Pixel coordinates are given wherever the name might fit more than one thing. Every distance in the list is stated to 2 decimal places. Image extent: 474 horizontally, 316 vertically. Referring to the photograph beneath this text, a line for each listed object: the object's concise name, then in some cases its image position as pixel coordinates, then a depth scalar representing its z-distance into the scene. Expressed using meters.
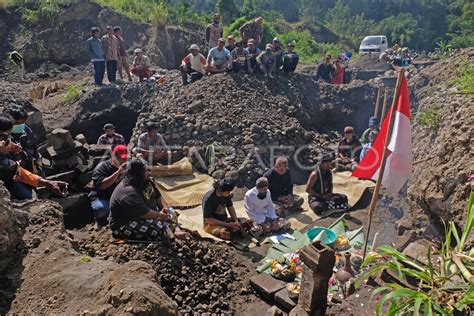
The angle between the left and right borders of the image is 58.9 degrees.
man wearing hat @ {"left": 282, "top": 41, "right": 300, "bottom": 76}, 12.14
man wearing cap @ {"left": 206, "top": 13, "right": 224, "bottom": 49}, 12.87
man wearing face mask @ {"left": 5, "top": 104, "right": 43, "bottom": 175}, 5.82
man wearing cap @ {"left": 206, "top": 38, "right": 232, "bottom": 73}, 11.02
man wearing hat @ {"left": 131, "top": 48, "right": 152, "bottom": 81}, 12.47
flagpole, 4.73
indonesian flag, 4.92
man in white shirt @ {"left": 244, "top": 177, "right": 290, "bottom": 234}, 6.72
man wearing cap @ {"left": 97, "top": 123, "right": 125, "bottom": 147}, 8.39
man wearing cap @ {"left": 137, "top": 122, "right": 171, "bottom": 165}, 8.53
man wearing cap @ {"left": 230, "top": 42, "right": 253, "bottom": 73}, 11.23
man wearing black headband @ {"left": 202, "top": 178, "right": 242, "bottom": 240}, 6.15
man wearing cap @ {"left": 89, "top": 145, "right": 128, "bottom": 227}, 5.98
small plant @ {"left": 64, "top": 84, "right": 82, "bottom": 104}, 11.55
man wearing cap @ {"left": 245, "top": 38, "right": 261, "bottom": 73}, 11.40
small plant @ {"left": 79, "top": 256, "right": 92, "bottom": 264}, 4.02
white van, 25.95
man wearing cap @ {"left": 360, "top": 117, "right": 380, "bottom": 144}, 9.76
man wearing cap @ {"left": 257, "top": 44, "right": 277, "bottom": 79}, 11.39
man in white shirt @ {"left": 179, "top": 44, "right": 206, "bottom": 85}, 11.30
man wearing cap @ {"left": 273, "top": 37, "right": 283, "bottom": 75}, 11.66
